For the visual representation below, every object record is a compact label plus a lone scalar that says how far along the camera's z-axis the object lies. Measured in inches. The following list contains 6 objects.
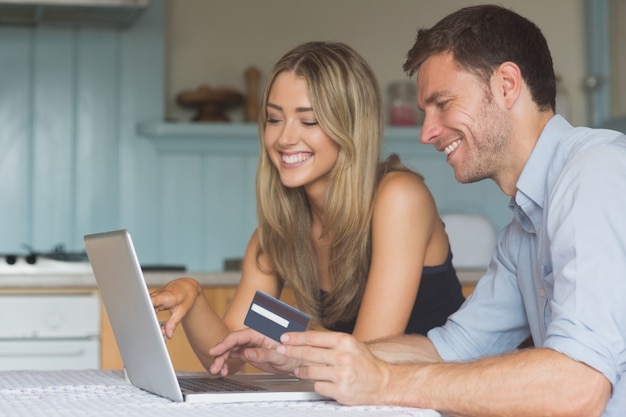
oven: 167.6
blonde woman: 117.4
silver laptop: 88.3
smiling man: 87.2
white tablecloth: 84.5
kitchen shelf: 215.5
